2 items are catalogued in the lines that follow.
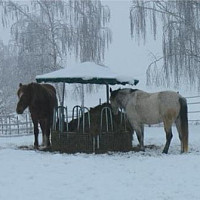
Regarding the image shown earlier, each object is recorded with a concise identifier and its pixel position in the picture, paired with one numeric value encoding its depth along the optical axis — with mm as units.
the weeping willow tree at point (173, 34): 15969
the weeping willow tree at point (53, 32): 19844
